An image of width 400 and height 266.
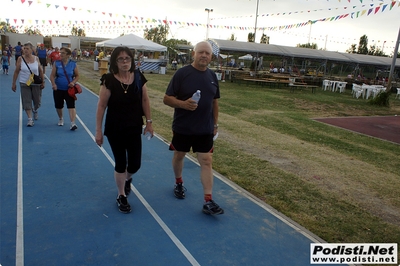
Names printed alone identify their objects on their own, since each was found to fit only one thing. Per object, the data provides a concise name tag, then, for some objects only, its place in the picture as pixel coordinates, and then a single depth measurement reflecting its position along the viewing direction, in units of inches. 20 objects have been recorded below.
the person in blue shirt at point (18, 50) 735.2
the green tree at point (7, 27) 2323.8
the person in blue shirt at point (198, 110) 138.8
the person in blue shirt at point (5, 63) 655.8
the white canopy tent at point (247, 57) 1358.3
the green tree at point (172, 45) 1417.2
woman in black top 131.0
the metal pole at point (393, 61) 685.2
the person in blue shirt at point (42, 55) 700.0
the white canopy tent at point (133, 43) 836.6
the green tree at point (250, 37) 2701.8
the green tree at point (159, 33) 1585.9
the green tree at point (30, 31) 2588.8
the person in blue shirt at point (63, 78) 253.8
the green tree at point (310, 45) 2684.5
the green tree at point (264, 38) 2691.9
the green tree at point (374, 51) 2308.7
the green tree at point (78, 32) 2919.3
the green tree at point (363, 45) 2508.6
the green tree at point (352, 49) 2662.9
